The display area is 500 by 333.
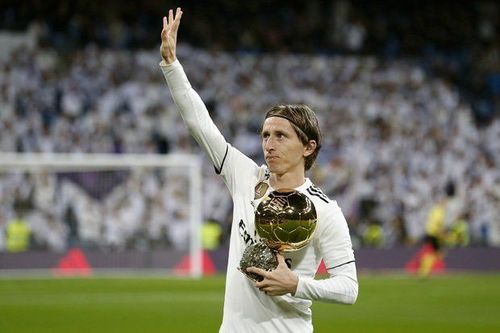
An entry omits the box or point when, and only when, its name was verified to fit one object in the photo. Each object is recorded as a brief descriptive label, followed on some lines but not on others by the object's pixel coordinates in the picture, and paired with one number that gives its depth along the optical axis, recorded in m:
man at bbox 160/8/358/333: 8.56
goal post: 44.50
